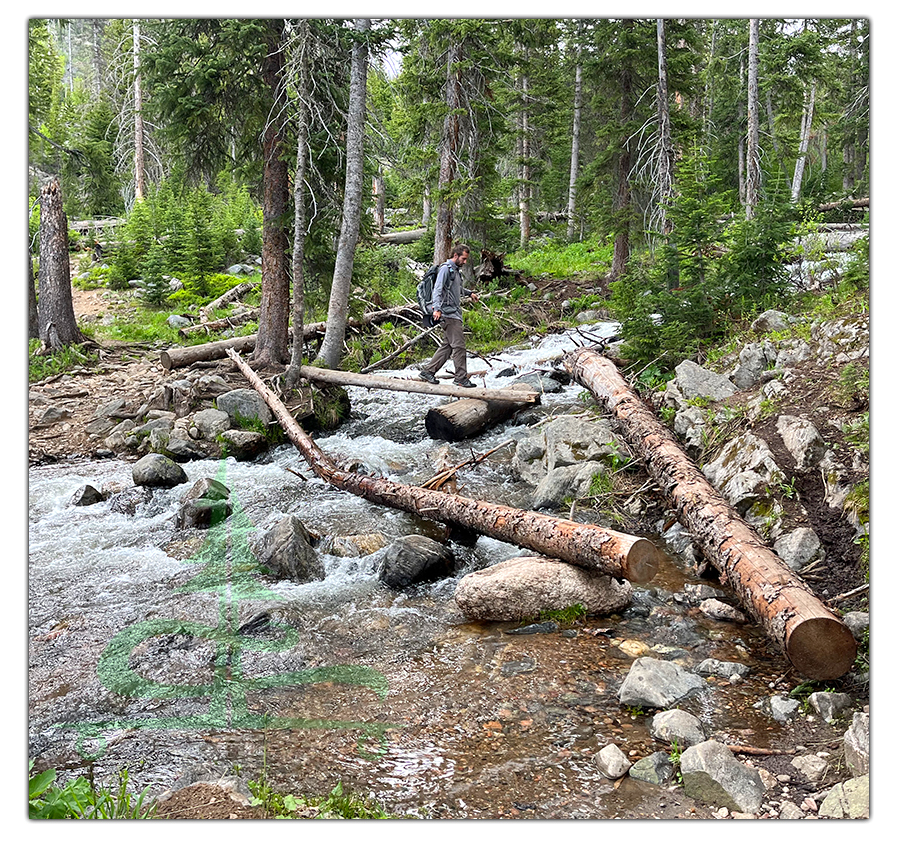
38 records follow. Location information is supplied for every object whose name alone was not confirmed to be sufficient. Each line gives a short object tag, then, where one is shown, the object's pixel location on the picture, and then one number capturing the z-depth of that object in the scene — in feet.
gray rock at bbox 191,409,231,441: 36.99
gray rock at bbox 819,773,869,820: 10.21
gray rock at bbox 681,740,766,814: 10.91
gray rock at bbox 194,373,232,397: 40.63
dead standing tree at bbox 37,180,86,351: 50.57
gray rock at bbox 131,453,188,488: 30.73
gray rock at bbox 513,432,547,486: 30.25
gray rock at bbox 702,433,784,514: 21.43
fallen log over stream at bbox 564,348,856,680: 13.96
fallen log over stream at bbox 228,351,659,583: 17.70
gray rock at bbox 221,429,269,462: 36.14
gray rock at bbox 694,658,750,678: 15.33
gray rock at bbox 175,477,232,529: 26.91
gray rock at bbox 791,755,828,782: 11.48
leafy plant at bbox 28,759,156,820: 9.42
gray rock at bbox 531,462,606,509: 26.89
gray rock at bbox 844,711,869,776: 10.92
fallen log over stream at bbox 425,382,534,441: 36.14
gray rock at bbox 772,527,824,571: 18.10
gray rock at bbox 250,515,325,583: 22.17
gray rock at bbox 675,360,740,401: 28.22
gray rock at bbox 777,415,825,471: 20.89
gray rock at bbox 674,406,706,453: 26.99
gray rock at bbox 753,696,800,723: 13.53
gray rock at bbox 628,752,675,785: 11.80
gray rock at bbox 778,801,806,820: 10.50
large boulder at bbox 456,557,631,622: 18.71
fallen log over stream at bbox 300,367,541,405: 35.96
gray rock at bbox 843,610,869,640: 14.87
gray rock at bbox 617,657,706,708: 14.20
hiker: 37.78
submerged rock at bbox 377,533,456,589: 21.43
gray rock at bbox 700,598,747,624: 17.88
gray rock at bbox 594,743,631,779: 12.06
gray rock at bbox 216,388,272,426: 38.29
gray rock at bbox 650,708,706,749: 12.84
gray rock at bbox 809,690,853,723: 13.14
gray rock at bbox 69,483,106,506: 29.14
